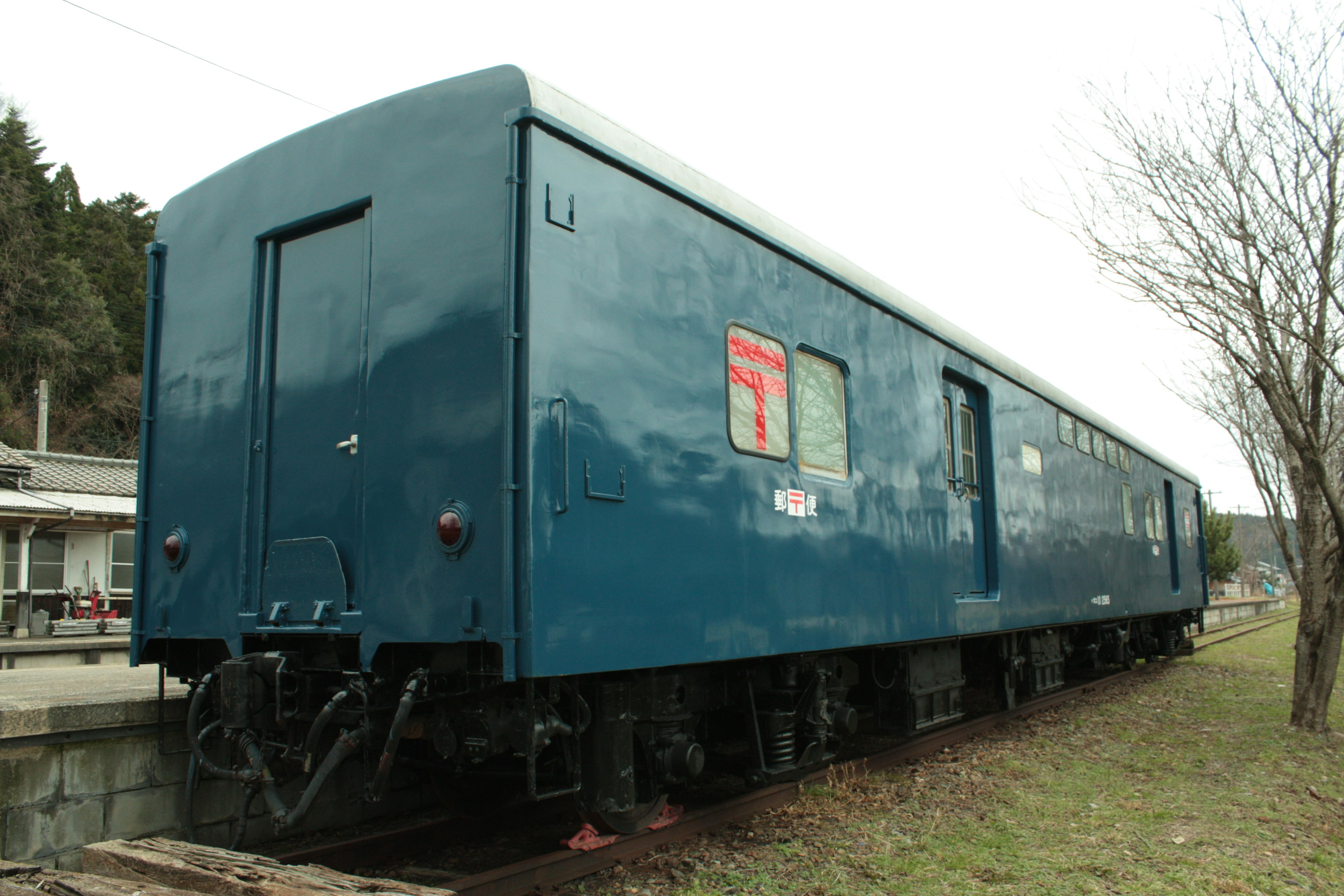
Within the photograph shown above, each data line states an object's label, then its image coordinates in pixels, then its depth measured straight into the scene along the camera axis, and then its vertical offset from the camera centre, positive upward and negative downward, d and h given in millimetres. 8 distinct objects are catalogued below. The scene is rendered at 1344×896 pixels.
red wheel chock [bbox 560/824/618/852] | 4195 -1204
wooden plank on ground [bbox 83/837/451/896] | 2746 -919
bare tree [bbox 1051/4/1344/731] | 7168 +2299
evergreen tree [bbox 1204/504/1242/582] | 46375 +883
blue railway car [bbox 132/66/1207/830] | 3564 +470
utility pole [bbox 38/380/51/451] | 23453 +4053
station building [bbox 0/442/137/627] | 17469 +935
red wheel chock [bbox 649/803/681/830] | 4621 -1237
